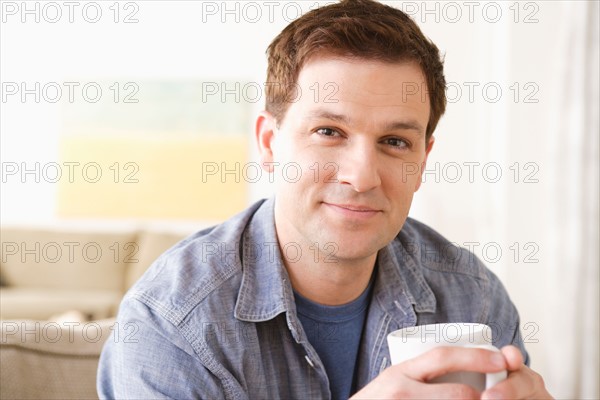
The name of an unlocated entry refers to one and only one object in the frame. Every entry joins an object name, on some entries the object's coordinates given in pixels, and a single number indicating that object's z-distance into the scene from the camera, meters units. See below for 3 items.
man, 1.15
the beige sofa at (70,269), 4.68
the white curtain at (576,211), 2.80
